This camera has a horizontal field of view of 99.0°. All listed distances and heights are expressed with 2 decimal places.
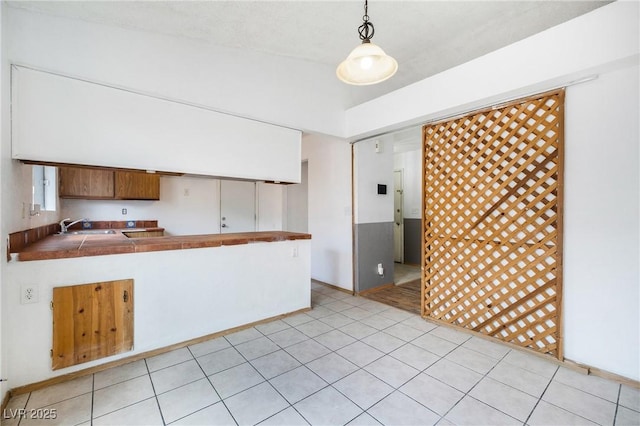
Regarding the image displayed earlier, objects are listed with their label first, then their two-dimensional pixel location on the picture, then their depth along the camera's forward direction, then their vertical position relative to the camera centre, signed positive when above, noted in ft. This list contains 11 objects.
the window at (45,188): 9.67 +0.90
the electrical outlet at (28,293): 5.71 -1.73
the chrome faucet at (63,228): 10.50 -0.64
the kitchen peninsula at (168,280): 5.80 -1.95
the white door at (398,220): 19.69 -0.64
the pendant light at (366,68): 5.46 +2.97
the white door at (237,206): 16.24 +0.32
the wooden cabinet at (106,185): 11.56 +1.20
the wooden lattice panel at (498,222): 7.07 -0.31
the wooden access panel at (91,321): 6.00 -2.55
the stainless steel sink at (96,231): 11.61 -0.86
